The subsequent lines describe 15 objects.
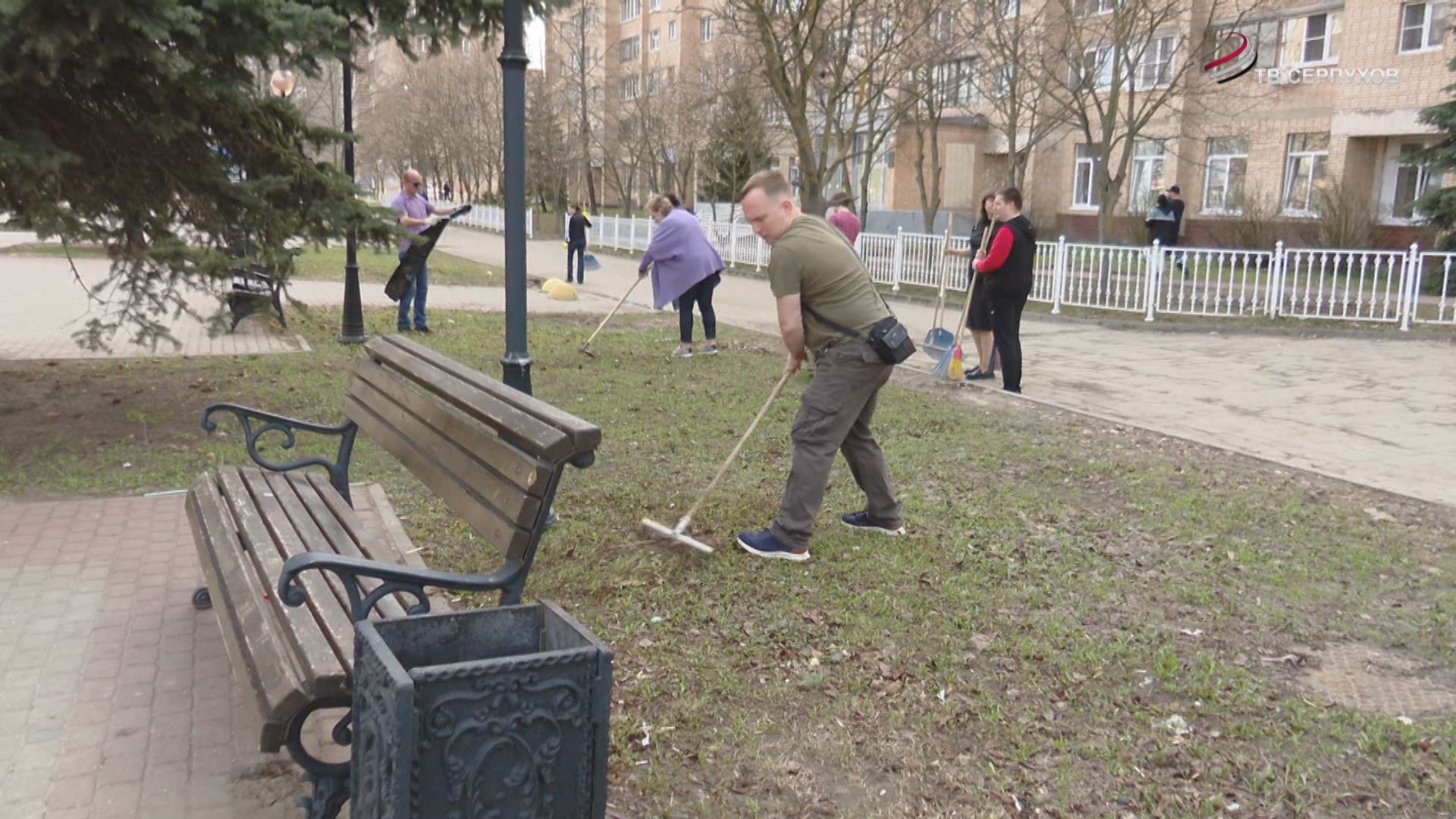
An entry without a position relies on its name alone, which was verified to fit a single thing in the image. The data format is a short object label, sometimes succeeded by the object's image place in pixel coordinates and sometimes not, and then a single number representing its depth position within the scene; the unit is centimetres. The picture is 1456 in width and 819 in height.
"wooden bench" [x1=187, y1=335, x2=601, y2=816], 287
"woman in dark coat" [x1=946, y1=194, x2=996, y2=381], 1050
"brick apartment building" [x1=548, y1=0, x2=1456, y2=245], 2534
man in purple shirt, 1239
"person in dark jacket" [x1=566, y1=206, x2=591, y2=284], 2234
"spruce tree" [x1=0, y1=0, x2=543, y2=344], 595
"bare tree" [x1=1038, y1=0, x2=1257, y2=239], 2199
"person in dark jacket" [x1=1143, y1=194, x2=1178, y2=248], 2191
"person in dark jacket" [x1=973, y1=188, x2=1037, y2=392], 953
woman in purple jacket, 1145
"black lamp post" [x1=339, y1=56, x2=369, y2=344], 1205
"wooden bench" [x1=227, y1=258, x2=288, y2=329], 752
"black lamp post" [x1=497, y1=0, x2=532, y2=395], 523
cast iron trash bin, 240
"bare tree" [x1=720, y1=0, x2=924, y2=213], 1984
